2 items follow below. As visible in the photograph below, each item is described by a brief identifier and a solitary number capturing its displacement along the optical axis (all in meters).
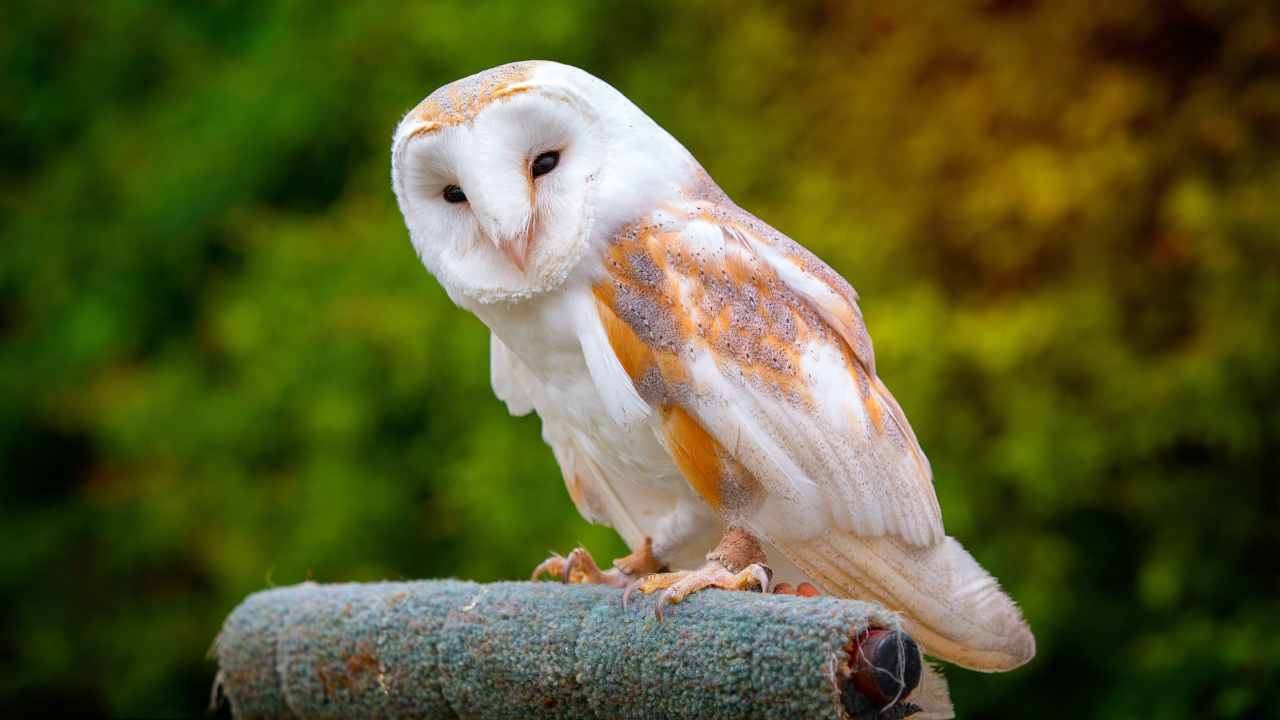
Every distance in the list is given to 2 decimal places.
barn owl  3.57
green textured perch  3.48
